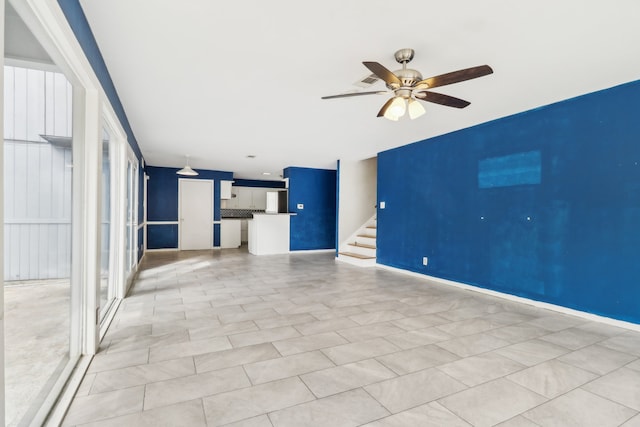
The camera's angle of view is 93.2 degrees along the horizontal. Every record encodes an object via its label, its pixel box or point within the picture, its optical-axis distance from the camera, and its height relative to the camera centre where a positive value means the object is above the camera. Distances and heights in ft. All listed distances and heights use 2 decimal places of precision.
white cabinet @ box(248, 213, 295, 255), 26.55 -1.79
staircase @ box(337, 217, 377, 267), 22.00 -2.68
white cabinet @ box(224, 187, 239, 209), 36.47 +1.54
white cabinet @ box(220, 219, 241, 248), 31.04 -2.02
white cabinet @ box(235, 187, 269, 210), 37.27 +2.00
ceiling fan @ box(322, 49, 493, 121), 7.35 +3.45
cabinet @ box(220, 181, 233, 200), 31.50 +2.48
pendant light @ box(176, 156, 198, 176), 23.20 +3.26
